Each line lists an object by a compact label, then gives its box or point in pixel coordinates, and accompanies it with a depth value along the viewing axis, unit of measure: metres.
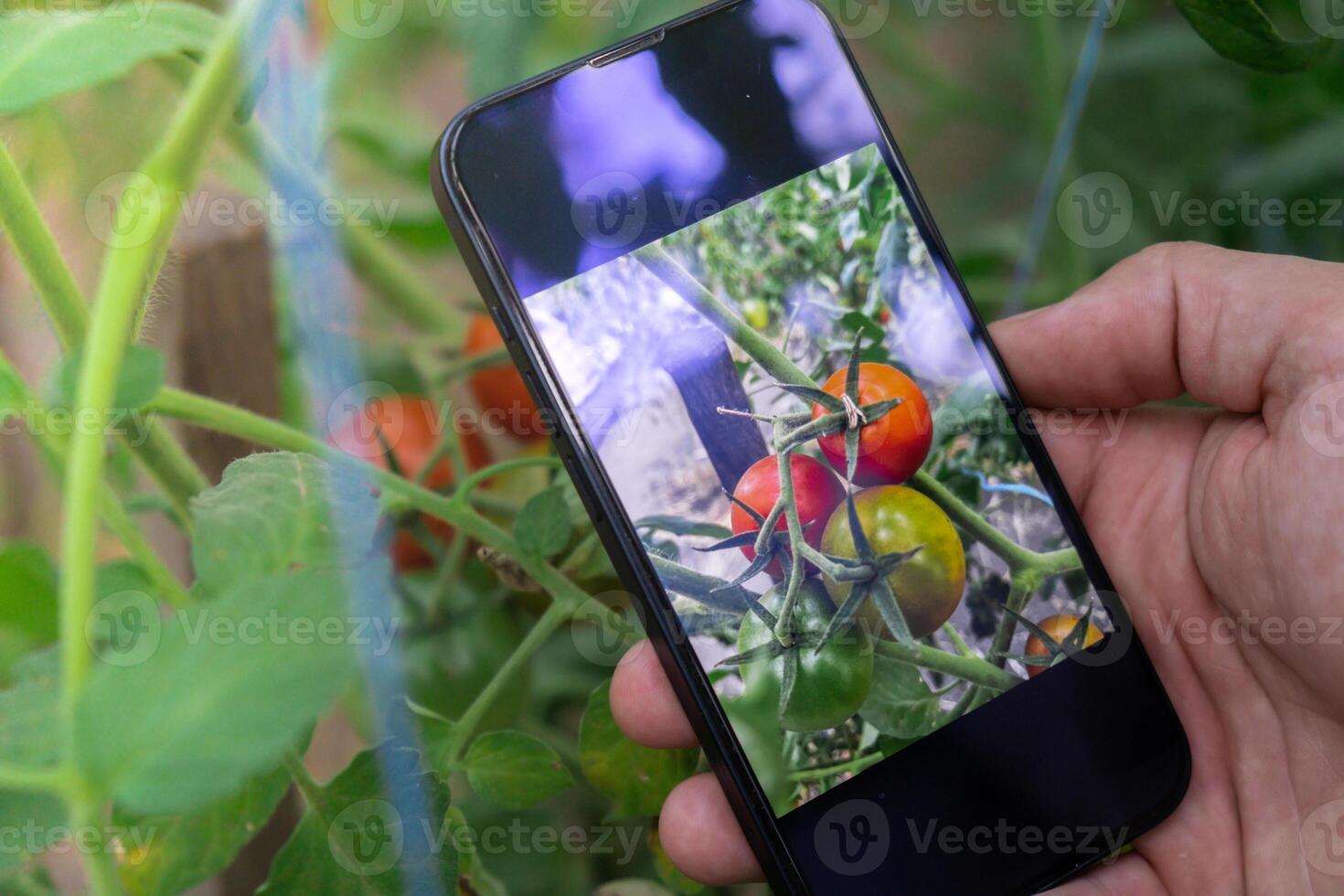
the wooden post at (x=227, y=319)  0.34
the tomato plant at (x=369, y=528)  0.18
